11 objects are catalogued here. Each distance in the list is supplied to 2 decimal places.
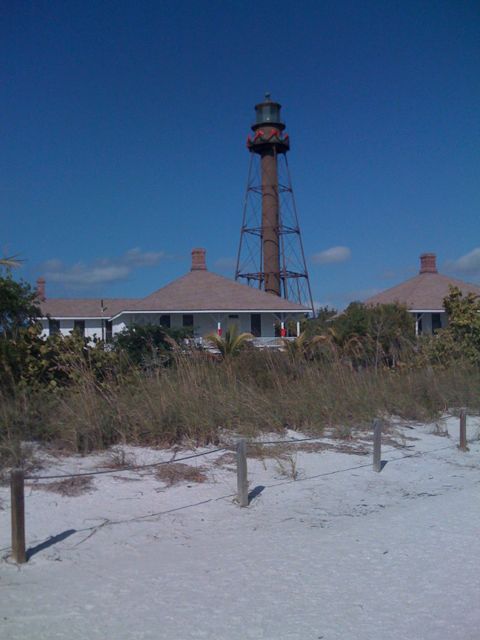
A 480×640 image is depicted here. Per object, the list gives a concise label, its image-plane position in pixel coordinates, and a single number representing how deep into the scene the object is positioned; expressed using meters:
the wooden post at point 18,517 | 5.61
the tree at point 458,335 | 18.44
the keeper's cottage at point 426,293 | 36.09
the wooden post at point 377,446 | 9.43
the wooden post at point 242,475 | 7.42
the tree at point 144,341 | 11.29
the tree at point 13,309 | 10.66
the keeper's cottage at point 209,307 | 34.41
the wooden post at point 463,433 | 11.26
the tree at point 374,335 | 14.29
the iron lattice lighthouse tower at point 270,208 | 41.34
